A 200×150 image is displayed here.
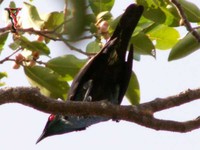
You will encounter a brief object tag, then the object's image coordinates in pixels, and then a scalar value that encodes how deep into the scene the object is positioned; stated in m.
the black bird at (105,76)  6.93
